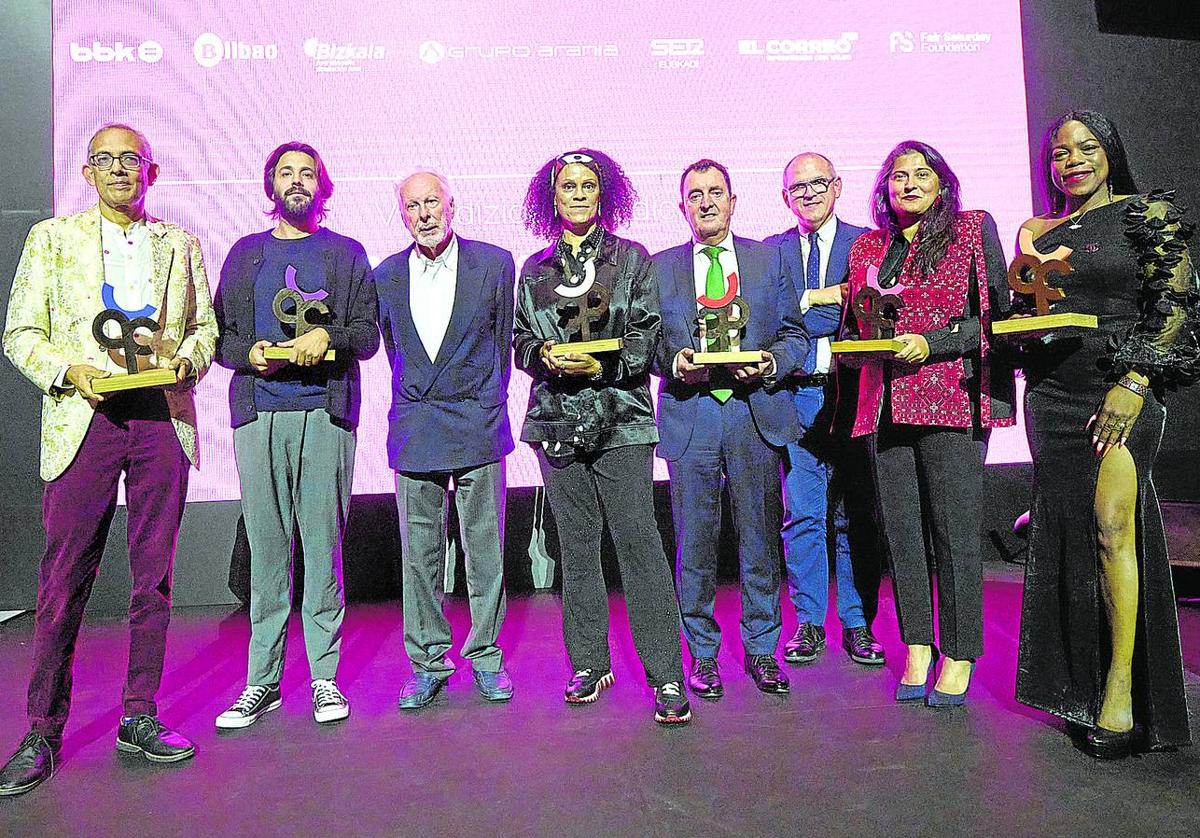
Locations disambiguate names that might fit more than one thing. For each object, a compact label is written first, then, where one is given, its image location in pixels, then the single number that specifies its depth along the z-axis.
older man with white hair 3.14
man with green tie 3.14
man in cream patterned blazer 2.61
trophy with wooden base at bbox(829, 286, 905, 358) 2.76
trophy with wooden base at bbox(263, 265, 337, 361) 2.96
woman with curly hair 2.95
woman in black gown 2.46
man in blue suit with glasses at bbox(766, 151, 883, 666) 3.67
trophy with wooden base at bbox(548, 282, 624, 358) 2.82
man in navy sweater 3.07
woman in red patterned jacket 2.83
